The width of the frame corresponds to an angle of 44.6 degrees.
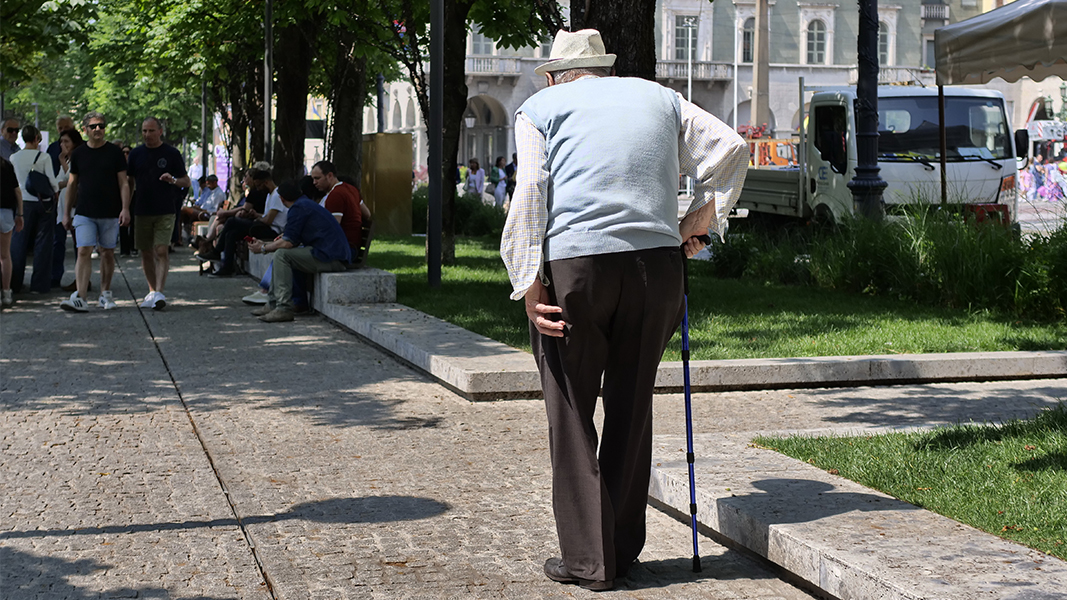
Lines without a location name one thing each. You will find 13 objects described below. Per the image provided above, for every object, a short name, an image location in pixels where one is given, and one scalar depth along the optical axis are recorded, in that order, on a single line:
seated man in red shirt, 13.44
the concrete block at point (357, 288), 12.42
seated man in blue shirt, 12.34
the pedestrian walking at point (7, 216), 12.76
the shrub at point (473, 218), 25.59
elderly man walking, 4.37
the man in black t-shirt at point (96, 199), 12.86
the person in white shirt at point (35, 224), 14.59
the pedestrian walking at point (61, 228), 14.80
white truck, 16.83
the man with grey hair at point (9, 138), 16.41
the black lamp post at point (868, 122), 14.88
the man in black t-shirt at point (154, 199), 13.28
